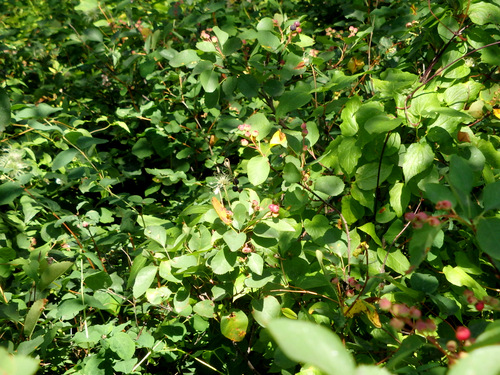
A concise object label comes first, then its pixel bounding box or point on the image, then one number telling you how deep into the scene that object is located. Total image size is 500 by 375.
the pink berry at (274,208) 1.10
